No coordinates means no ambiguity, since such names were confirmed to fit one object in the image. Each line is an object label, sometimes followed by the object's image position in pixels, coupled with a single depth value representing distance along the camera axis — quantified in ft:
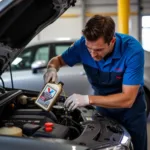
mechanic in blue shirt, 7.60
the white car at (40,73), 15.75
